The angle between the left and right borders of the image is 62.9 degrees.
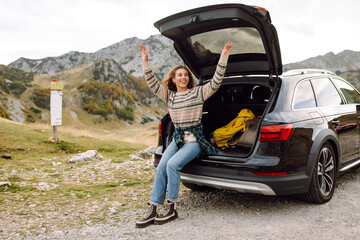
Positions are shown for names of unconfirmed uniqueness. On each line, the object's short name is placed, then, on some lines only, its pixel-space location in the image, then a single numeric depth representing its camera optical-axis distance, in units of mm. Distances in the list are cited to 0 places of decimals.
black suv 3100
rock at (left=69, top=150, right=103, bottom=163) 7629
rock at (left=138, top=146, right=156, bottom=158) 8733
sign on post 10703
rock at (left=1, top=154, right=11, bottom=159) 7523
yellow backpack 4051
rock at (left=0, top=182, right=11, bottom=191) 4811
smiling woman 3406
